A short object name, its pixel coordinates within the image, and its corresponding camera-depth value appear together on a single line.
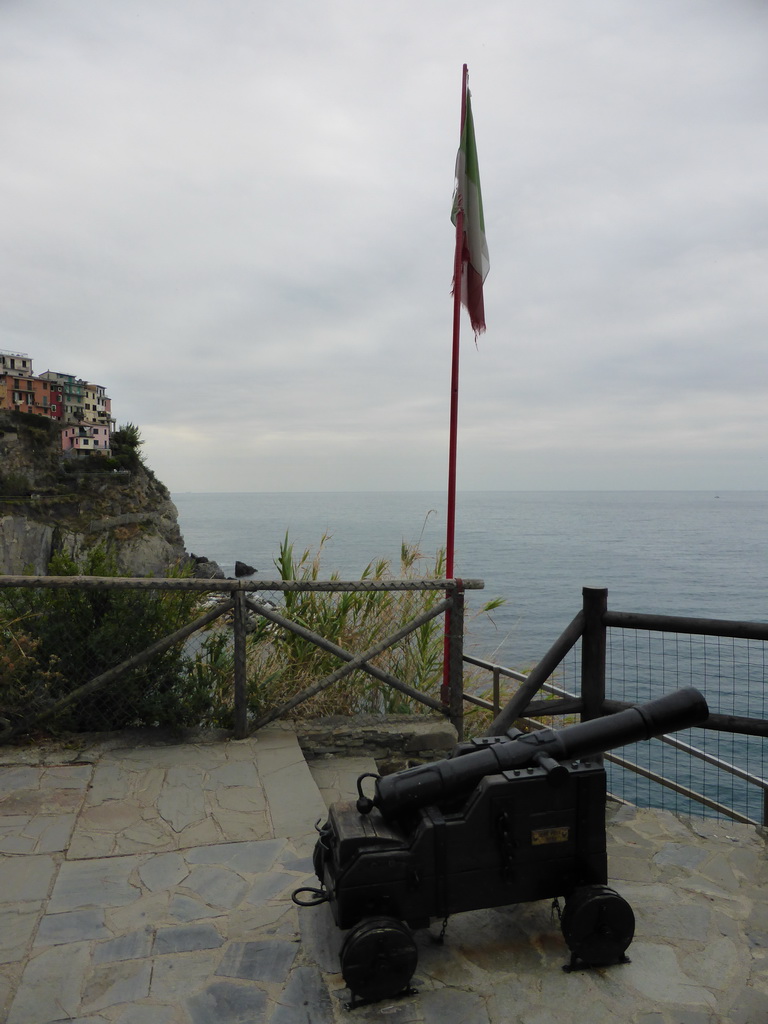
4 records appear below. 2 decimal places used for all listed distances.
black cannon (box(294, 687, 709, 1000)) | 2.21
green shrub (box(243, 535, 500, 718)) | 5.00
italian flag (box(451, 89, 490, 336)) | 5.21
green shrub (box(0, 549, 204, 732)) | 4.36
